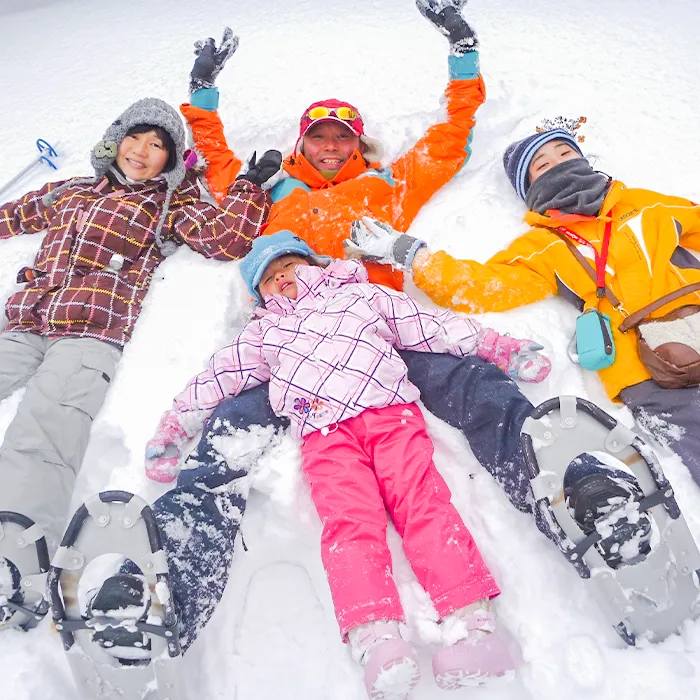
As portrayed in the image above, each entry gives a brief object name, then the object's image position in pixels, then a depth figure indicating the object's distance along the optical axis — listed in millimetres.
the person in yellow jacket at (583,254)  2139
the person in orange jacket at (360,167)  2713
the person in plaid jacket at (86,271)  1958
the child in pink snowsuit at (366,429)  1476
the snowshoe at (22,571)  1631
